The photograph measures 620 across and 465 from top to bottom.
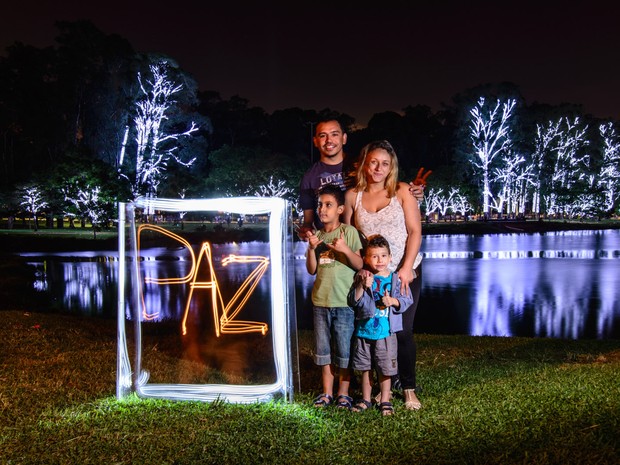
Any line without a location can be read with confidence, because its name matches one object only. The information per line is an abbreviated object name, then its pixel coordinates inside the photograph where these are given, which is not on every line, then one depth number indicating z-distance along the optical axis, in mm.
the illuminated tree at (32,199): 36541
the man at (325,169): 5167
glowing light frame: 4547
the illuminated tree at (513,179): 53938
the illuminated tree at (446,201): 54281
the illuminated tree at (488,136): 52250
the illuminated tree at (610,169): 60375
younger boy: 4551
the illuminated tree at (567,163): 58031
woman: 4781
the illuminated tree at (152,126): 37281
